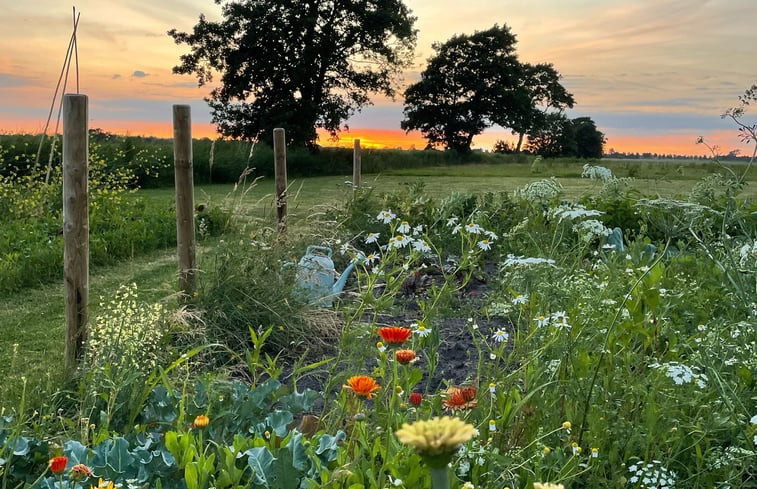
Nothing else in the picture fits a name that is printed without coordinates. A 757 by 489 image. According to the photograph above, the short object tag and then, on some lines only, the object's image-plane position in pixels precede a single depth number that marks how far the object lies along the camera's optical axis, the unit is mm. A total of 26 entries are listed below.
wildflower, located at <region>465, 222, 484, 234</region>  3070
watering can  4078
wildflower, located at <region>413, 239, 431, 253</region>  2812
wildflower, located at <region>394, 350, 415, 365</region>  1480
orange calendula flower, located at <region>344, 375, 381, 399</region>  1562
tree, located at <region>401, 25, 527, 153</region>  29391
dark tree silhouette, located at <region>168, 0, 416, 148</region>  20828
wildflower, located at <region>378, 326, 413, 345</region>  1556
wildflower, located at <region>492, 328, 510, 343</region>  2363
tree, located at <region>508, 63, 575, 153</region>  29594
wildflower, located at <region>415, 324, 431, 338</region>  2166
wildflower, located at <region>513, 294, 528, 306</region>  2485
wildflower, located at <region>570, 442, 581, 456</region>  1680
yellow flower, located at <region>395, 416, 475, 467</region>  462
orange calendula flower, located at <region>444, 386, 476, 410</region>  1691
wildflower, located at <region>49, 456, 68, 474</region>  1353
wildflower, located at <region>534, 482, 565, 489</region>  492
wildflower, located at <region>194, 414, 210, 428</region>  1858
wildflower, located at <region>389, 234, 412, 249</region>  2810
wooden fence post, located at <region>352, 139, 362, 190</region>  8419
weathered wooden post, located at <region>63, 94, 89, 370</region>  3303
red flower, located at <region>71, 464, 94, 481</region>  1394
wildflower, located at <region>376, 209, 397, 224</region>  3273
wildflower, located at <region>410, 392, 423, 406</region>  1755
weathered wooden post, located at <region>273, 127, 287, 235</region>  6207
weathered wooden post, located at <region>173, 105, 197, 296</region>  4168
